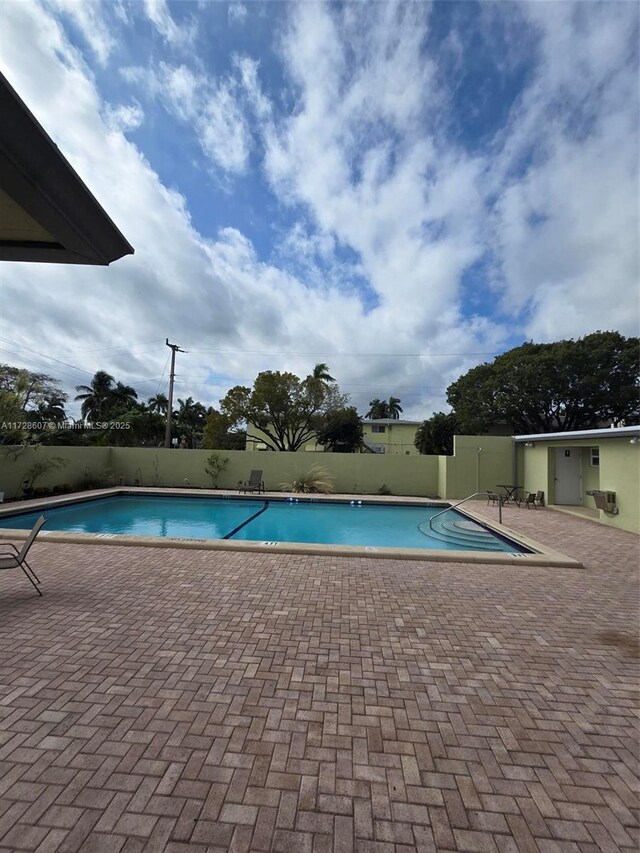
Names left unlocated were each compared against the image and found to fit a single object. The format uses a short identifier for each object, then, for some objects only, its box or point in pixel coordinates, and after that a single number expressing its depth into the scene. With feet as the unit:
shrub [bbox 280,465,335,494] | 48.70
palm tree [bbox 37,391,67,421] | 85.25
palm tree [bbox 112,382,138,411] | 110.93
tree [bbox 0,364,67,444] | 34.65
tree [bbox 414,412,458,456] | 83.10
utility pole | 71.20
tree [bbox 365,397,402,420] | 181.42
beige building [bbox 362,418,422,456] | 132.24
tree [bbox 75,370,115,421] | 107.45
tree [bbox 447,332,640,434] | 81.92
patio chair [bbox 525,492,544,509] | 39.71
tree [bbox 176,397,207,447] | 132.98
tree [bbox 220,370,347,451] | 78.28
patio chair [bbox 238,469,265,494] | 47.50
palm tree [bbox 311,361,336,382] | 103.30
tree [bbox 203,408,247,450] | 80.28
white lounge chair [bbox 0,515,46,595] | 13.24
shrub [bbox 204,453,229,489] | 51.31
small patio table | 42.27
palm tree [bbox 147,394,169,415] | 138.41
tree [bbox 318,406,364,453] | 81.82
